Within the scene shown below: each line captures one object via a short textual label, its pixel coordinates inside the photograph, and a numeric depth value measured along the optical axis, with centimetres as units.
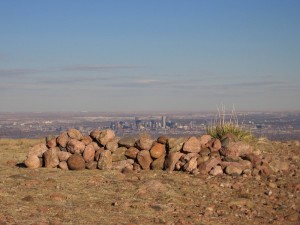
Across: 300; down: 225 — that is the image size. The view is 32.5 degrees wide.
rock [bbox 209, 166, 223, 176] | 1349
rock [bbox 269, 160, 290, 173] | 1406
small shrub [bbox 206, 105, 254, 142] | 1725
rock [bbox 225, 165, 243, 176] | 1344
